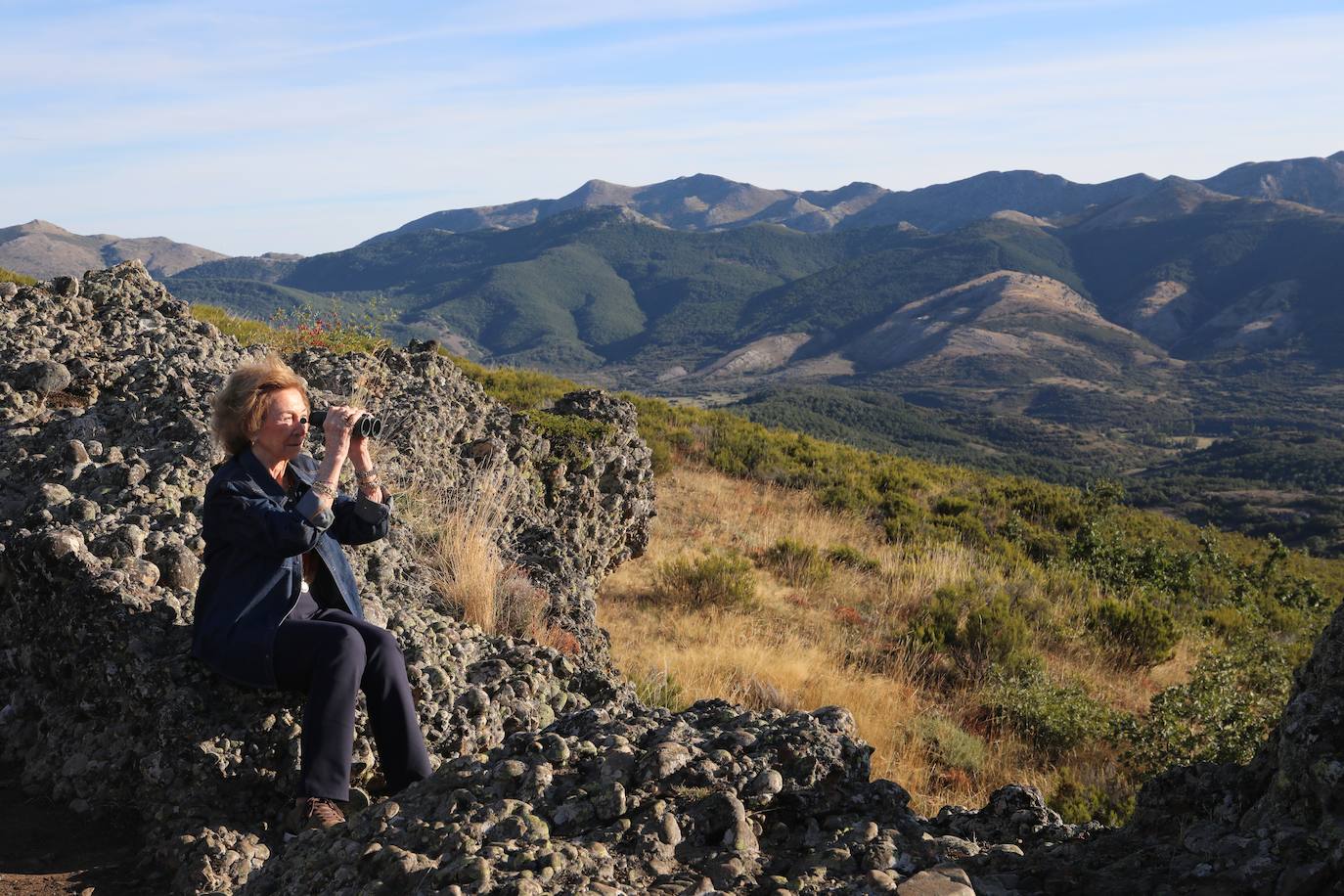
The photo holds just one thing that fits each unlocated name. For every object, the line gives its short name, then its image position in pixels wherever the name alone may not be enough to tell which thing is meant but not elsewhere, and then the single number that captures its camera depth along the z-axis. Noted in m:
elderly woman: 3.37
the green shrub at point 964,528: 12.70
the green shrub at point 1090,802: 5.29
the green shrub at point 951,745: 5.81
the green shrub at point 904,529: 12.23
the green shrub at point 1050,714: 6.43
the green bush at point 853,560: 10.32
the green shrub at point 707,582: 8.53
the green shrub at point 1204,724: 6.05
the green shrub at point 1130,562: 11.92
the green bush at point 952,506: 14.25
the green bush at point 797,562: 9.67
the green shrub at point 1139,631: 8.67
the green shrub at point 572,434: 8.77
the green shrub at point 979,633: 7.73
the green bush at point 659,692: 5.75
